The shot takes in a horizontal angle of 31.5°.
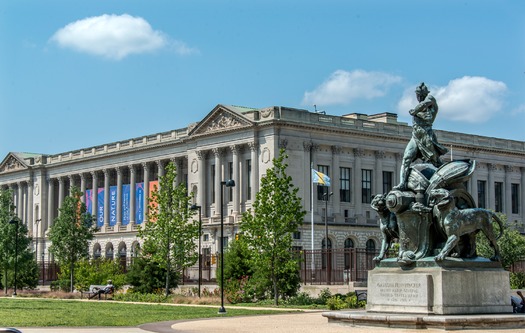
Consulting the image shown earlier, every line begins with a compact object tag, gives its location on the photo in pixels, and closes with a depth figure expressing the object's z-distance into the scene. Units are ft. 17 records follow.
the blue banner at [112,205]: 416.17
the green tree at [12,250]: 271.28
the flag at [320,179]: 284.41
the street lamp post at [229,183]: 152.56
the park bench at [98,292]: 217.95
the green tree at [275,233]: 185.26
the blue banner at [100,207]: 423.64
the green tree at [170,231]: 224.08
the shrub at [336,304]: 150.10
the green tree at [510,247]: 236.38
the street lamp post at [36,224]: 455.05
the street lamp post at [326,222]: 296.01
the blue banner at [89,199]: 429.38
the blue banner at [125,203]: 407.03
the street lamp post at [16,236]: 256.23
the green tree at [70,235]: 282.77
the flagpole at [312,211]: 301.30
